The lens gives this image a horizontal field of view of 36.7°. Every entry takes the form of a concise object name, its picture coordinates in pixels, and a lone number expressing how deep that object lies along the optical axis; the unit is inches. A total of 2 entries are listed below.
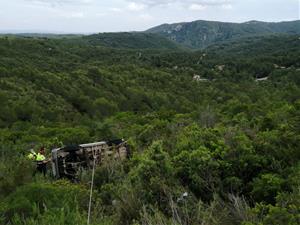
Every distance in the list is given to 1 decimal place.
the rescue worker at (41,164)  486.3
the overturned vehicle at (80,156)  470.0
